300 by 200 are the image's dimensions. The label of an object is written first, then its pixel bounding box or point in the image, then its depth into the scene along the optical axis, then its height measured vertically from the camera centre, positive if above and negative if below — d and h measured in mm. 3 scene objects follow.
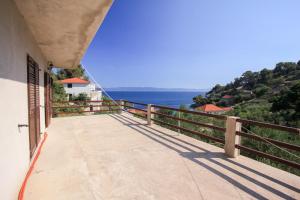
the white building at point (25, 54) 1415 +574
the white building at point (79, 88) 25952 +1644
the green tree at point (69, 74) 29980 +5026
